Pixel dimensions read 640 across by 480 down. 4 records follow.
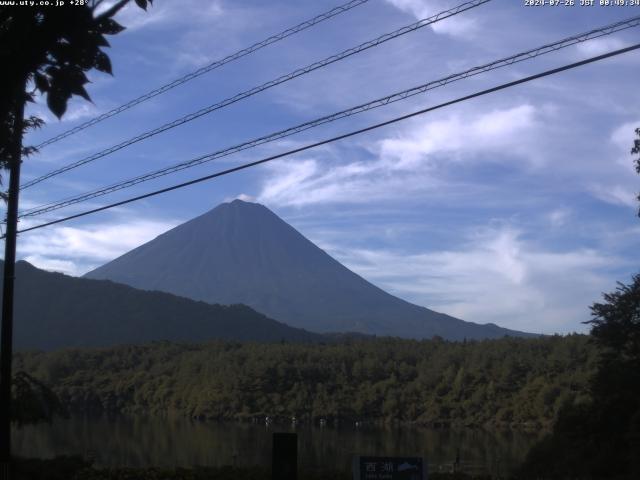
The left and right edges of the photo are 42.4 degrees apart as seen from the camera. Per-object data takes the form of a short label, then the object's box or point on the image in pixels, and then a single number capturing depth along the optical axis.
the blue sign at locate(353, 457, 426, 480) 8.83
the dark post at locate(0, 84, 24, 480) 13.80
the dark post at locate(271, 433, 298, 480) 9.42
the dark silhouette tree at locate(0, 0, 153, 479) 4.45
